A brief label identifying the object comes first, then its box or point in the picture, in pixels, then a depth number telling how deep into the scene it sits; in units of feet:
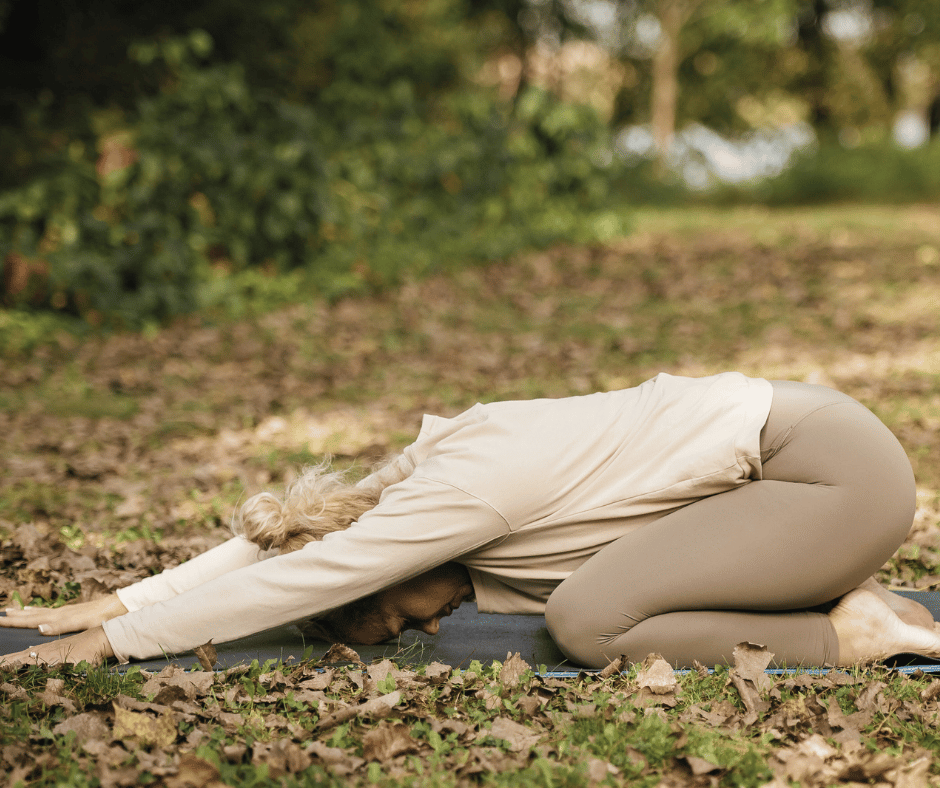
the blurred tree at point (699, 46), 57.82
